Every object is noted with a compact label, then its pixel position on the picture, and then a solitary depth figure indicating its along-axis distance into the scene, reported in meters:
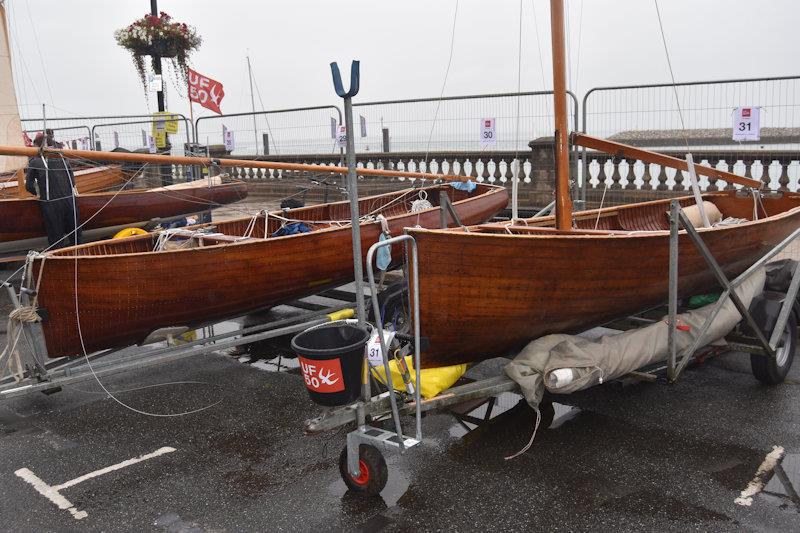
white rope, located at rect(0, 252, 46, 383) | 4.83
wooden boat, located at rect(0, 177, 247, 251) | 9.47
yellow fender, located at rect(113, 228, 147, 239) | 6.59
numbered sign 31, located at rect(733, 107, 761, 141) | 8.69
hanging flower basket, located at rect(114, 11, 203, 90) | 15.56
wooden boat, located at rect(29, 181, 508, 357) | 5.05
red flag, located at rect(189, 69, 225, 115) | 14.35
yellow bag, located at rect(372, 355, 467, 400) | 4.16
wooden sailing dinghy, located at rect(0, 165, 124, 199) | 10.75
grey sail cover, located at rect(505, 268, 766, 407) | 4.10
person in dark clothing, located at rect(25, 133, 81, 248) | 9.06
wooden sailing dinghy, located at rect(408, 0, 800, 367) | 4.13
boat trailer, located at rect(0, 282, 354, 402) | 4.89
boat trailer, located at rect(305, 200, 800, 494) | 3.60
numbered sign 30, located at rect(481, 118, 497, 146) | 11.38
